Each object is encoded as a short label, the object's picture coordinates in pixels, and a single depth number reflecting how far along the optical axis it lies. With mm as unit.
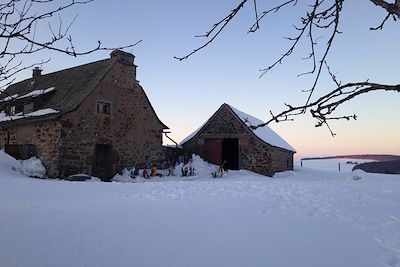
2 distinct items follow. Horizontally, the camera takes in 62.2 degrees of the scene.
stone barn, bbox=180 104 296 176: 19094
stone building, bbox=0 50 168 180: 14375
